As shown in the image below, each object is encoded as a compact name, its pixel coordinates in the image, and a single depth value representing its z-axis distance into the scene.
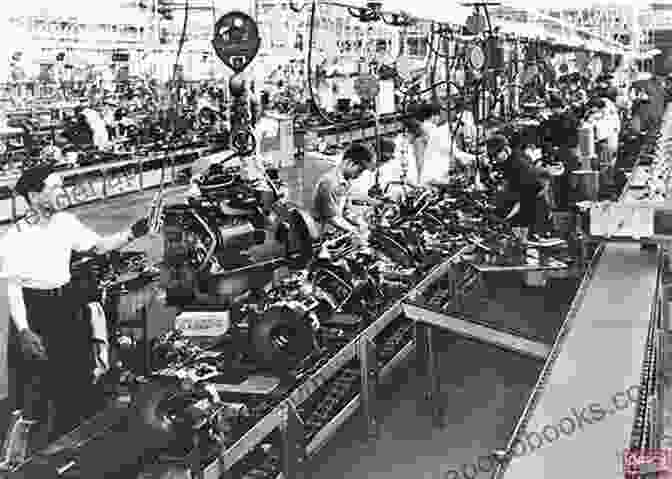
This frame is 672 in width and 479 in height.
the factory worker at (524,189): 5.59
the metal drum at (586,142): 7.80
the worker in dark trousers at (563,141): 7.85
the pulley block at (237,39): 4.46
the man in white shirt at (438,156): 6.21
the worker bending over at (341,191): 4.57
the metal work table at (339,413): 2.66
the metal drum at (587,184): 7.39
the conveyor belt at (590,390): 1.91
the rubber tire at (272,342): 3.51
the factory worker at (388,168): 5.66
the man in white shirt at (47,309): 3.26
